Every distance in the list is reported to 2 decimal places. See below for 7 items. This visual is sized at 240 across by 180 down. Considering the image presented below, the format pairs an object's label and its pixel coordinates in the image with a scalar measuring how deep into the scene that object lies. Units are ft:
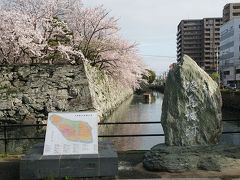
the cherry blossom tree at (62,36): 55.47
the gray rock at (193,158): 16.52
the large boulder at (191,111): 17.22
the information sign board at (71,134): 15.89
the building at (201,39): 303.07
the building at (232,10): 235.81
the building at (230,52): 173.78
